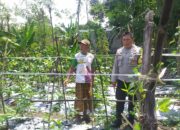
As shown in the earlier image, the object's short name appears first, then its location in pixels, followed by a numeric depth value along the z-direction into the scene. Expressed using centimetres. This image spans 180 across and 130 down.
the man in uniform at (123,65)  456
